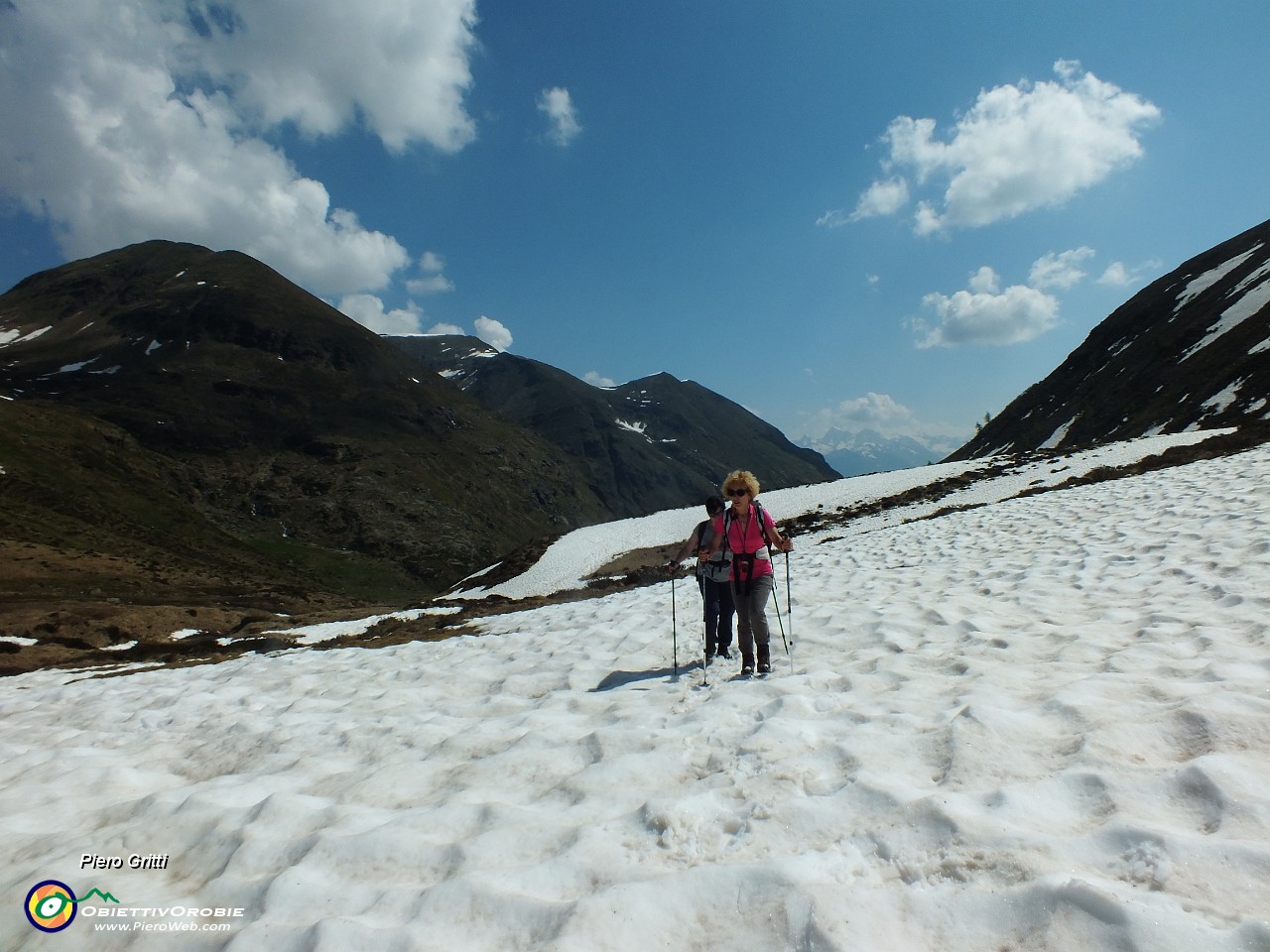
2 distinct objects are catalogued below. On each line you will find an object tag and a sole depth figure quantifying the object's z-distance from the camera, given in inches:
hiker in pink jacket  311.0
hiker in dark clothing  350.6
